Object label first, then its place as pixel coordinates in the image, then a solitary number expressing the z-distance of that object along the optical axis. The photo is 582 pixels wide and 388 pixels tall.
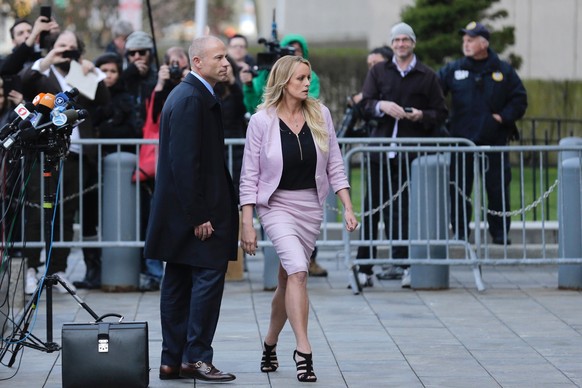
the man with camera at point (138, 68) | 16.57
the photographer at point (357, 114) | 17.28
